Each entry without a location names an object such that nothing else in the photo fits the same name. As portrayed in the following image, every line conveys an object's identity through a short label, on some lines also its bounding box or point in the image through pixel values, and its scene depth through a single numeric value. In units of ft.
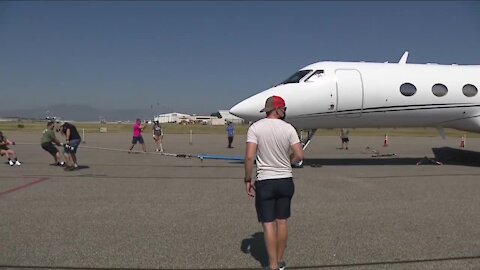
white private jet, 43.06
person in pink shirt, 65.05
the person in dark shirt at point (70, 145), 42.55
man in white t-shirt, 14.12
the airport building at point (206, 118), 406.62
